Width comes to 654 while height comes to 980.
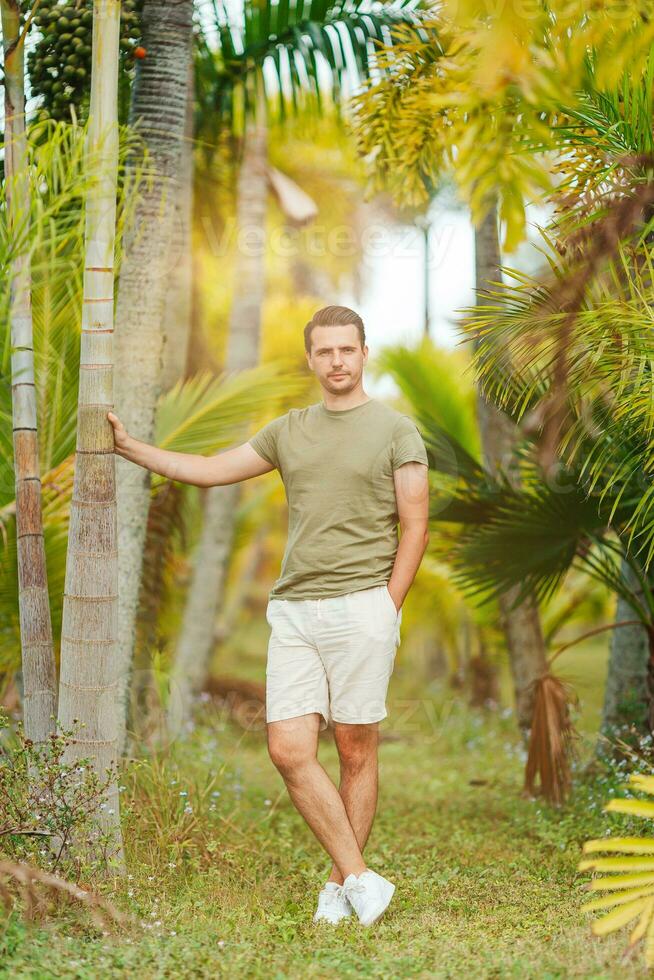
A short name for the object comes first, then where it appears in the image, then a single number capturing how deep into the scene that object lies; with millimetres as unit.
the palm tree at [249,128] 6125
